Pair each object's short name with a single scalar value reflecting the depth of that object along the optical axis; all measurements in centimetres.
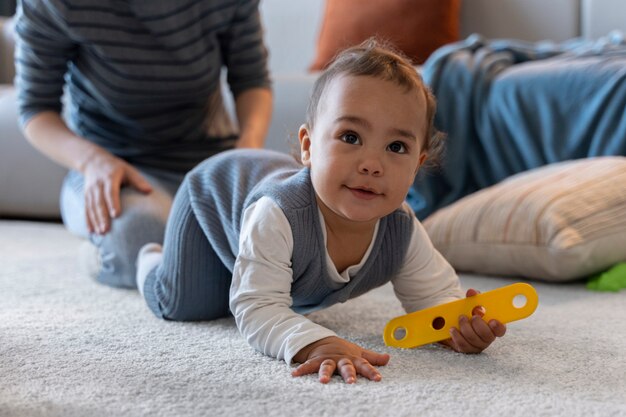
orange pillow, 219
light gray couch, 211
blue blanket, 167
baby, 88
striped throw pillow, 135
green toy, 133
